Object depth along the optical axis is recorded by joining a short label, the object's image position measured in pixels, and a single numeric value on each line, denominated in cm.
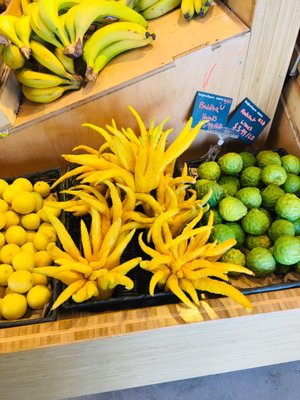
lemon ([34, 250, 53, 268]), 111
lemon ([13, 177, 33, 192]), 127
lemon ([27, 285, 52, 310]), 104
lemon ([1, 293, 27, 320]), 102
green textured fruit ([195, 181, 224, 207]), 123
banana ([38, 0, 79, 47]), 115
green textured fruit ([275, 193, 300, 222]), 115
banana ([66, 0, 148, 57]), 116
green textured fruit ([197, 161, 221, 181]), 132
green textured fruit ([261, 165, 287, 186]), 123
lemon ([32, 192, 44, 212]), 125
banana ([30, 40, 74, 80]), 119
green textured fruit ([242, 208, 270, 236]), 117
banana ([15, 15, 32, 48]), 119
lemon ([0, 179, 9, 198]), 127
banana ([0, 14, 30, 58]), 118
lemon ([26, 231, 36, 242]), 119
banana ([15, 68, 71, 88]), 121
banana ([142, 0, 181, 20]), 137
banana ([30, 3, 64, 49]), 117
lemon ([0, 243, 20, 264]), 111
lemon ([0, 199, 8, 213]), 121
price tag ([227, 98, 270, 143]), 142
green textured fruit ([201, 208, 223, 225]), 120
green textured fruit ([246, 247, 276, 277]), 109
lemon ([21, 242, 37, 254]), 114
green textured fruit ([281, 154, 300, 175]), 131
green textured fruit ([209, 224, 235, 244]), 113
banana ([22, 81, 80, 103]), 124
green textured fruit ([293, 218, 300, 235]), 117
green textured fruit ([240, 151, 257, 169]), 138
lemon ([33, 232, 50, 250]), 115
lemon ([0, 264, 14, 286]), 107
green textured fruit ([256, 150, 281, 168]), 132
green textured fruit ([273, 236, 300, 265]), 106
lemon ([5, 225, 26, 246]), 116
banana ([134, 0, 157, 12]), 137
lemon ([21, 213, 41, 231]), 120
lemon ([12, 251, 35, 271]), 108
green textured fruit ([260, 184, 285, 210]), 121
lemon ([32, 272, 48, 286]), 108
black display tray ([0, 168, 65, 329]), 98
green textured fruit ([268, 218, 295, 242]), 113
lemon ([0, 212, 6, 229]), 117
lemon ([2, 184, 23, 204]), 124
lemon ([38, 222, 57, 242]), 117
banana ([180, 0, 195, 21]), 129
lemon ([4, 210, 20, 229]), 120
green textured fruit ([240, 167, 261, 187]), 130
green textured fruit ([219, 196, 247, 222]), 117
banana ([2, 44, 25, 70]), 116
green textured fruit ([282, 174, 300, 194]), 125
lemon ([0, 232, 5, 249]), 115
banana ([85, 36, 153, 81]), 123
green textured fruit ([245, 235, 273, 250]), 116
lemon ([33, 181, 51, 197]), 129
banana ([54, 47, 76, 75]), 121
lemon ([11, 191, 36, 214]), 120
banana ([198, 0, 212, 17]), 128
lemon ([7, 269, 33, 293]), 104
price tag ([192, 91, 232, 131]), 134
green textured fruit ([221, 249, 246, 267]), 112
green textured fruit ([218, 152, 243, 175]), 131
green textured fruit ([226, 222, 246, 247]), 118
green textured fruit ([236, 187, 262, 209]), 120
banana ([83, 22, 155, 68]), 121
